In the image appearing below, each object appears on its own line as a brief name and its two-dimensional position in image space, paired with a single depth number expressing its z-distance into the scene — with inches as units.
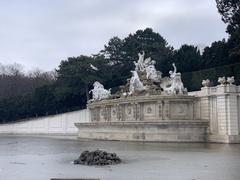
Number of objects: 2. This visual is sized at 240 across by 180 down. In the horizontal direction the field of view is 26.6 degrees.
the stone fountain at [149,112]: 1535.4
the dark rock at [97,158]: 780.0
